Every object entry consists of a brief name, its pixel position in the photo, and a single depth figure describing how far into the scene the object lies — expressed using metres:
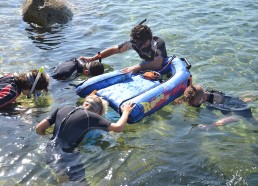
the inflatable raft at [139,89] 5.78
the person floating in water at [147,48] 7.05
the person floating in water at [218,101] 5.89
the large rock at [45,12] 11.45
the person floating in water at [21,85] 5.86
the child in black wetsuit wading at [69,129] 4.62
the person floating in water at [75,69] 7.25
